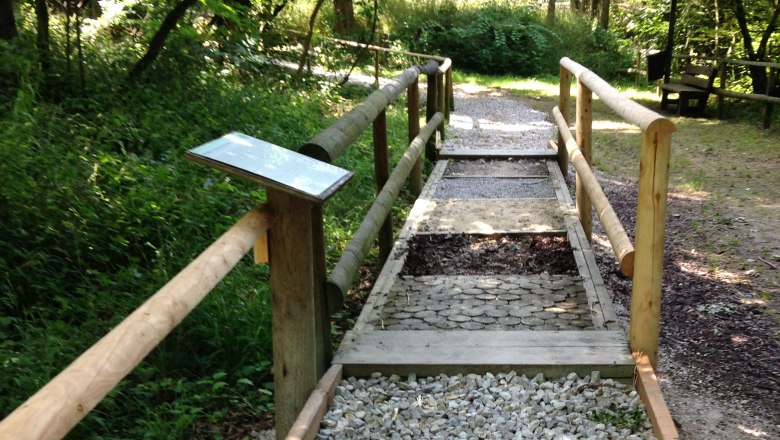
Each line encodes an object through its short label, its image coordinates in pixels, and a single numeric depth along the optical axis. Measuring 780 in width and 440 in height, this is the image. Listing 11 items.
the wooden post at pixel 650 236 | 3.04
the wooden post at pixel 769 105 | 11.52
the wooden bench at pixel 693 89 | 13.27
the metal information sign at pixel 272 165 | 2.38
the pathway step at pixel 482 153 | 8.59
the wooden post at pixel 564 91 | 7.45
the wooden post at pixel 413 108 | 6.70
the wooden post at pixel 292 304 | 2.74
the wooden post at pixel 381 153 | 4.84
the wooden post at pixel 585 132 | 5.56
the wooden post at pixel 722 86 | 12.90
